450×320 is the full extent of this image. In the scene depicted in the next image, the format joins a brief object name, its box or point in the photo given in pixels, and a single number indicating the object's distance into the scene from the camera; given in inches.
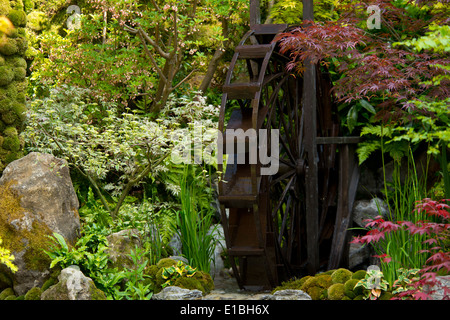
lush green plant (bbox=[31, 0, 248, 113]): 314.3
